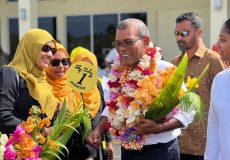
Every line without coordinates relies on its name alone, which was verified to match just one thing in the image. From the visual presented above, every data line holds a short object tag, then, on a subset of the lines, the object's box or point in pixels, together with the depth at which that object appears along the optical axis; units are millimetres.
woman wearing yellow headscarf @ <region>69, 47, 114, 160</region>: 5751
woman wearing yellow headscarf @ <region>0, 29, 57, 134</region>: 4788
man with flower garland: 4768
